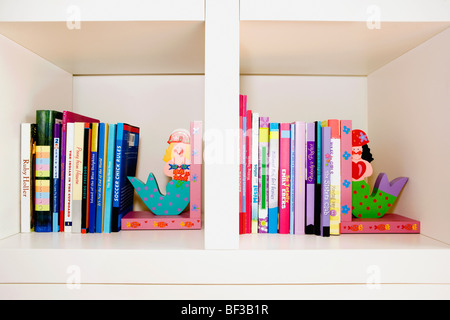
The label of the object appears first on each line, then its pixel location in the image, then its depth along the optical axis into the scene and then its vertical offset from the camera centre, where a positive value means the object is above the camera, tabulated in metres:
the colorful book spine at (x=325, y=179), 0.89 -0.03
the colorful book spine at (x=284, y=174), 0.92 -0.02
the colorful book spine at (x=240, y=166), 0.90 +0.00
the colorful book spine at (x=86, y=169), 0.93 -0.01
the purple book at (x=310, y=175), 0.90 -0.02
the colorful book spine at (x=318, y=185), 0.89 -0.04
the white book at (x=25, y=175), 0.93 -0.02
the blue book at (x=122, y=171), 0.95 -0.01
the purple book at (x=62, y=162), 0.94 +0.01
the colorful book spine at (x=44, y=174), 0.94 -0.02
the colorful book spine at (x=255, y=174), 0.92 -0.02
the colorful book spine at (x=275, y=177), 0.92 -0.02
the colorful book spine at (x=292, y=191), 0.91 -0.06
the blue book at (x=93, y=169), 0.94 -0.01
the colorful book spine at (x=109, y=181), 0.94 -0.04
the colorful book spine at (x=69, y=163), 0.94 +0.01
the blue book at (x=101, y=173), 0.94 -0.02
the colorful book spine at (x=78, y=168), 0.93 +0.00
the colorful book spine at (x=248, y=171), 0.91 -0.01
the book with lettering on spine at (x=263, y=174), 0.92 -0.02
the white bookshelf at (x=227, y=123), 0.74 +0.11
